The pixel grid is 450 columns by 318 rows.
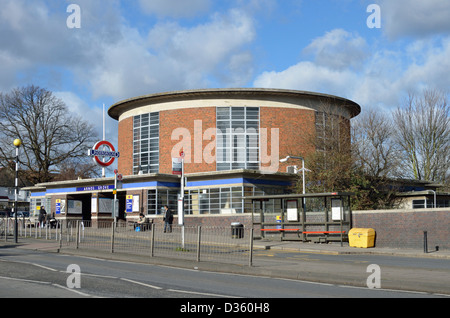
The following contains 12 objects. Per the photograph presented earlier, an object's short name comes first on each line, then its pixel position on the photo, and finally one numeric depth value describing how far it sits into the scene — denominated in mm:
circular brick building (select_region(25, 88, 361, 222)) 42969
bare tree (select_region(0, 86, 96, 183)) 55719
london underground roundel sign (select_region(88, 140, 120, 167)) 36375
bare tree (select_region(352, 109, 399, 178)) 37156
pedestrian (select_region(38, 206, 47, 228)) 38338
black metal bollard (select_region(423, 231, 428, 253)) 21797
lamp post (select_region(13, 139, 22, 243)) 25703
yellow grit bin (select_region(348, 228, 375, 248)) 24750
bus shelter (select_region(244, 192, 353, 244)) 26433
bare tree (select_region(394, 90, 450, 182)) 49781
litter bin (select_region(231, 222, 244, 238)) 18428
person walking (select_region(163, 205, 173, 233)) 31375
